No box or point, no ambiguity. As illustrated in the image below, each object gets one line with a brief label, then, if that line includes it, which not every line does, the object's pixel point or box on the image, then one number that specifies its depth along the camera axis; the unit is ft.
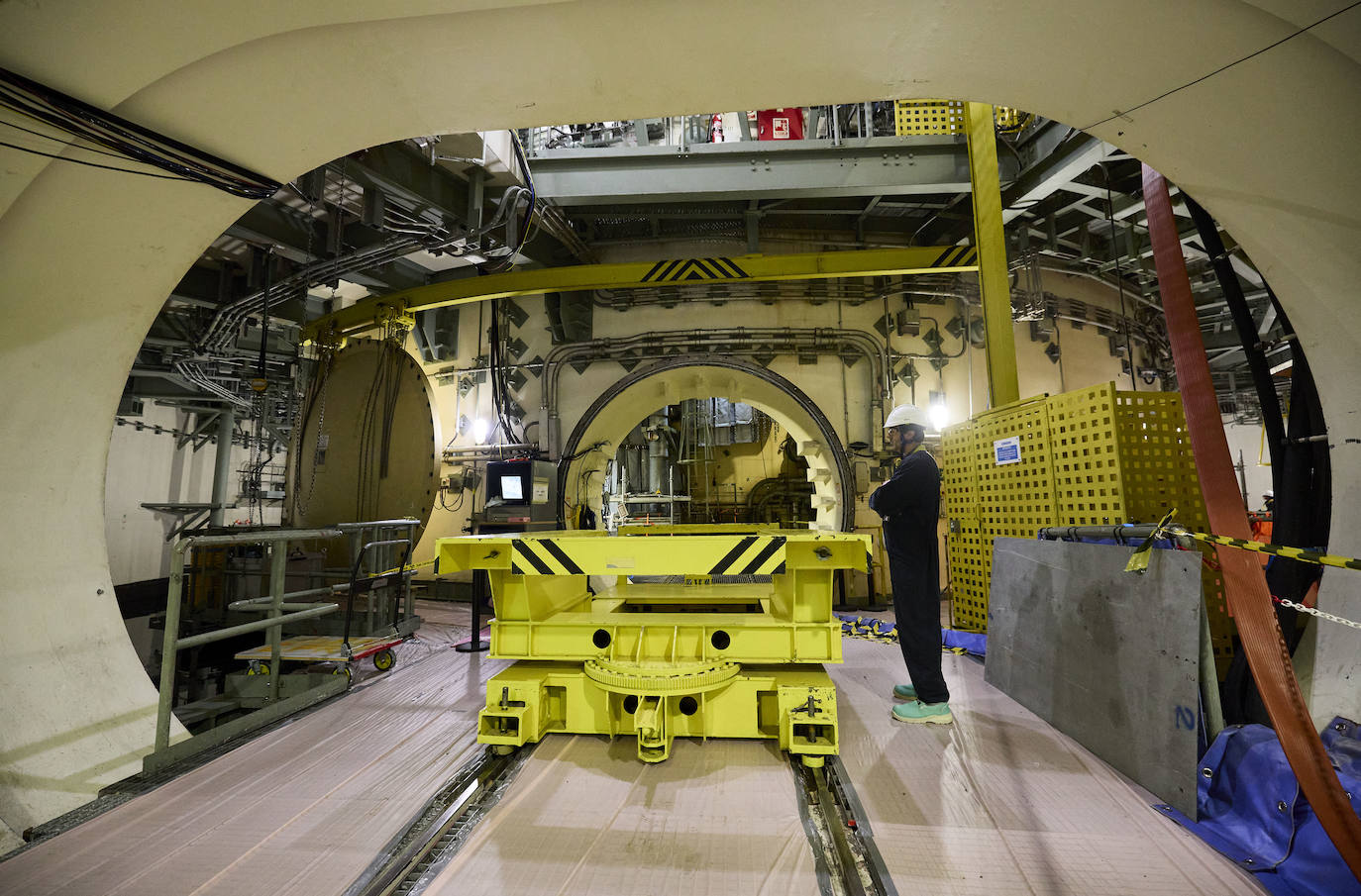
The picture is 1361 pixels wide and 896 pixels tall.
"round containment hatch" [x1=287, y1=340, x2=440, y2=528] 19.43
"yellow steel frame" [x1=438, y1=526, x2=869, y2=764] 7.45
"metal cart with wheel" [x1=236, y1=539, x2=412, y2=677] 11.28
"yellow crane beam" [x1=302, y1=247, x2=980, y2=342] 17.89
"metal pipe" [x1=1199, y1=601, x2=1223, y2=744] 6.37
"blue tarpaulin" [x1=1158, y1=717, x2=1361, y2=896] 4.82
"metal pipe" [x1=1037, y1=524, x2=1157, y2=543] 7.45
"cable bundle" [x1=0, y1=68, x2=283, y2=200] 5.15
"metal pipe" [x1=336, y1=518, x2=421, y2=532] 11.67
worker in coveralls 8.91
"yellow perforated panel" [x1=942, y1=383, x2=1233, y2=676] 10.01
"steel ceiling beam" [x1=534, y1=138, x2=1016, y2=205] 16.80
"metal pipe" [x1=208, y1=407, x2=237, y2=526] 30.76
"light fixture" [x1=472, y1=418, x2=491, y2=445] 23.56
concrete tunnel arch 5.15
